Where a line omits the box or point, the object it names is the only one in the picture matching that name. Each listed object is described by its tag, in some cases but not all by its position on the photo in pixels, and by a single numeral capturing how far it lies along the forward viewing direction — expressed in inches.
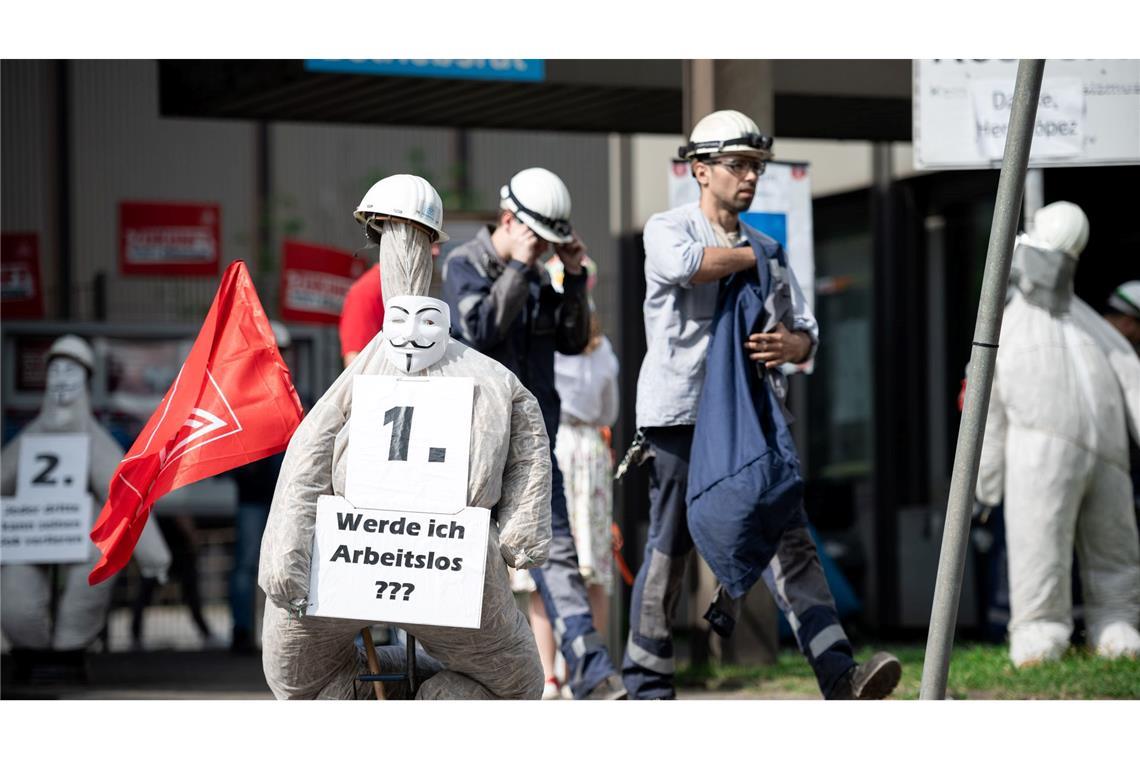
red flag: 402.6
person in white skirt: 642.8
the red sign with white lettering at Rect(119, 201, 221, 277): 1403.8
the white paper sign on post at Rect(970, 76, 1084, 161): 624.4
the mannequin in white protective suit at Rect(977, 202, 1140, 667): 622.8
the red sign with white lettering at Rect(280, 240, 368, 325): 1152.2
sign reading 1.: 348.5
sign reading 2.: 738.8
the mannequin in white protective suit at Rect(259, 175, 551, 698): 350.9
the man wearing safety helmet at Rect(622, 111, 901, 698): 479.2
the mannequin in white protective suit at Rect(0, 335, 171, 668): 722.2
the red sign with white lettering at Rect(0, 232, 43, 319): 1186.0
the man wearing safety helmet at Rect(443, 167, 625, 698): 486.9
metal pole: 383.6
